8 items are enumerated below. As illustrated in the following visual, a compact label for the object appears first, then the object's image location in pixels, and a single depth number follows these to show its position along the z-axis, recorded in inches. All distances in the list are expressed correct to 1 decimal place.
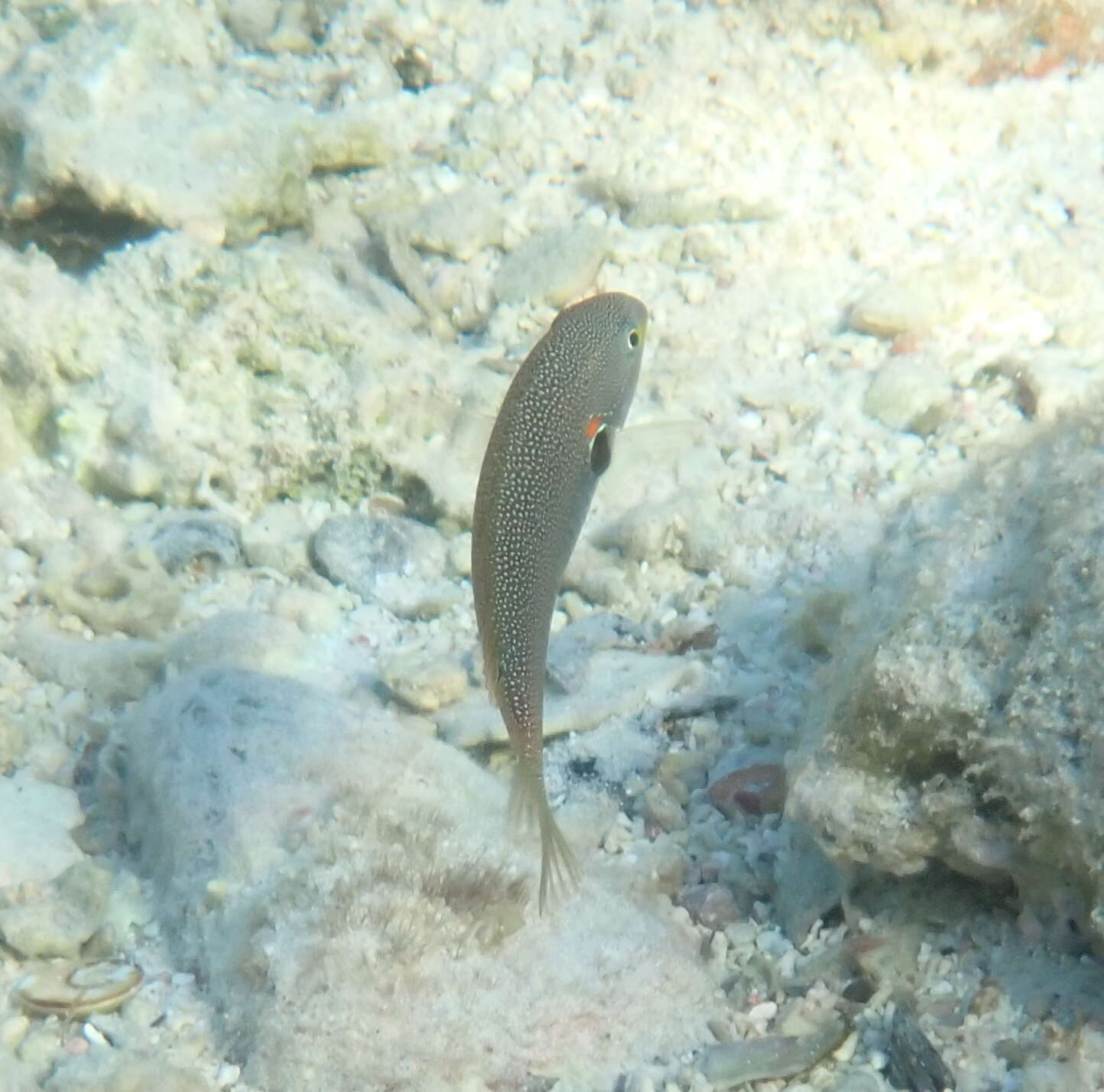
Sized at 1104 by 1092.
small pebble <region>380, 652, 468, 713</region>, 155.4
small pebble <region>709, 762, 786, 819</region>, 131.0
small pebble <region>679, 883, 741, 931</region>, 119.5
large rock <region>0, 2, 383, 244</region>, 211.8
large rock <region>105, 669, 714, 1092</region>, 101.1
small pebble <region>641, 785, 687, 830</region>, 134.2
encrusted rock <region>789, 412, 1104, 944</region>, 85.7
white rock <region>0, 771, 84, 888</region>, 128.1
